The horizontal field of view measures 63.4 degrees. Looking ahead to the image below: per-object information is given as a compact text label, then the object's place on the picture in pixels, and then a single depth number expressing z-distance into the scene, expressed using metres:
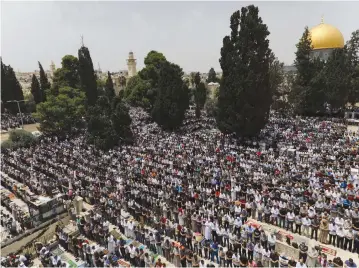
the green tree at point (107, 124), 27.98
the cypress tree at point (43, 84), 48.16
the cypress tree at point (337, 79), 31.91
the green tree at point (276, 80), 36.06
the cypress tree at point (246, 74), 24.97
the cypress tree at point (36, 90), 48.53
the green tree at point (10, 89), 46.44
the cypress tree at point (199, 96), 39.25
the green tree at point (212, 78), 70.93
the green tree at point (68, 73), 41.81
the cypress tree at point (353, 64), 34.78
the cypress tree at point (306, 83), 33.06
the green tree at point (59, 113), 33.59
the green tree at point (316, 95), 32.84
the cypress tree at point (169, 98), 31.83
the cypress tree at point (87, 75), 37.16
